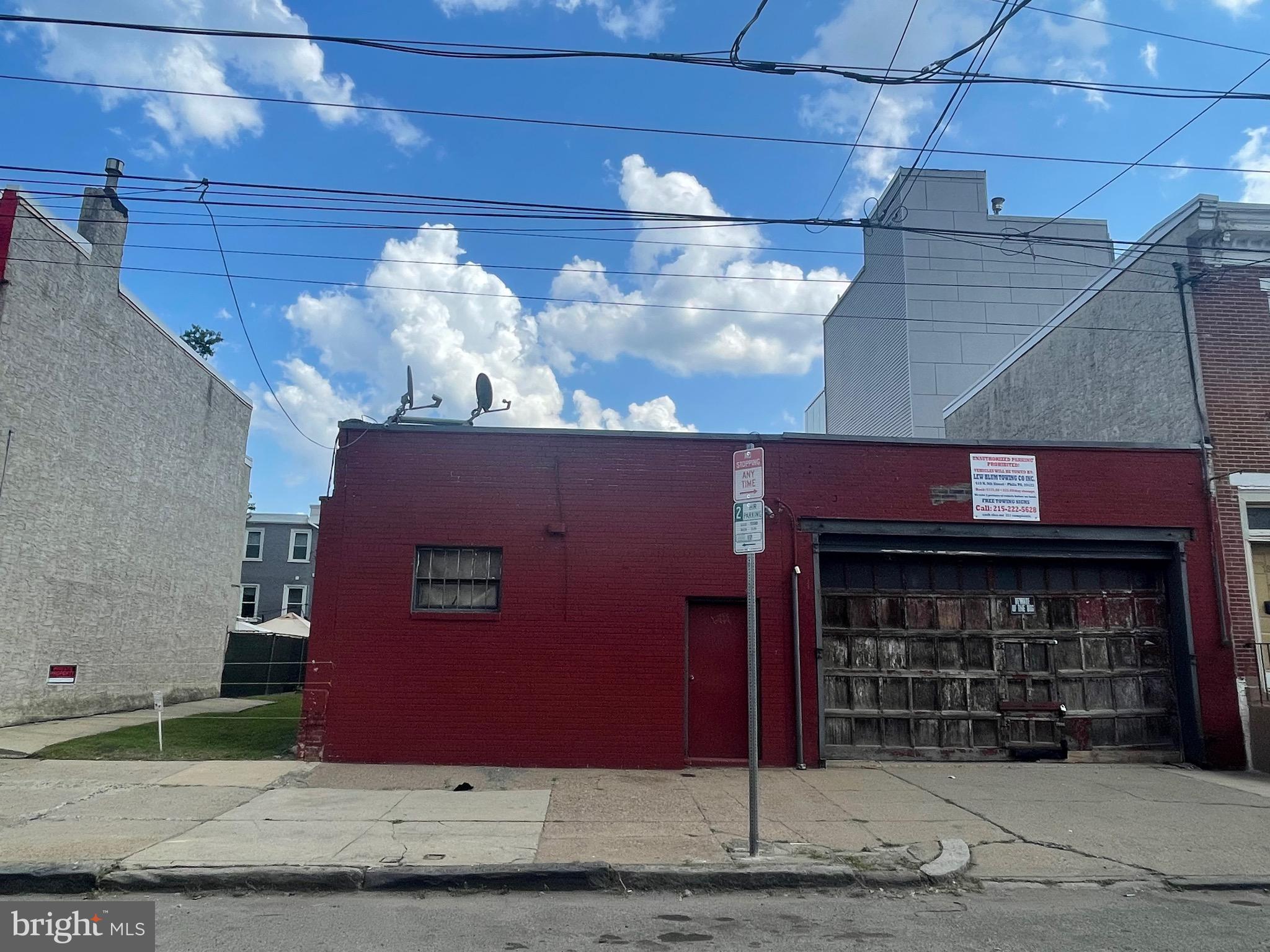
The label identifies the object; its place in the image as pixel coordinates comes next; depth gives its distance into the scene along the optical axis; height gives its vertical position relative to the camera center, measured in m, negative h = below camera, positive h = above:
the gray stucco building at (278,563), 35.50 +2.96
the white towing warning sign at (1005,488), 11.70 +2.15
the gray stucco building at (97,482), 13.67 +2.83
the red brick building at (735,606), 10.82 +0.48
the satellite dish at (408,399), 11.98 +3.32
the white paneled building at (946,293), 24.92 +10.57
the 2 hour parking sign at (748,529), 7.25 +0.96
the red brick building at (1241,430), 11.76 +3.09
